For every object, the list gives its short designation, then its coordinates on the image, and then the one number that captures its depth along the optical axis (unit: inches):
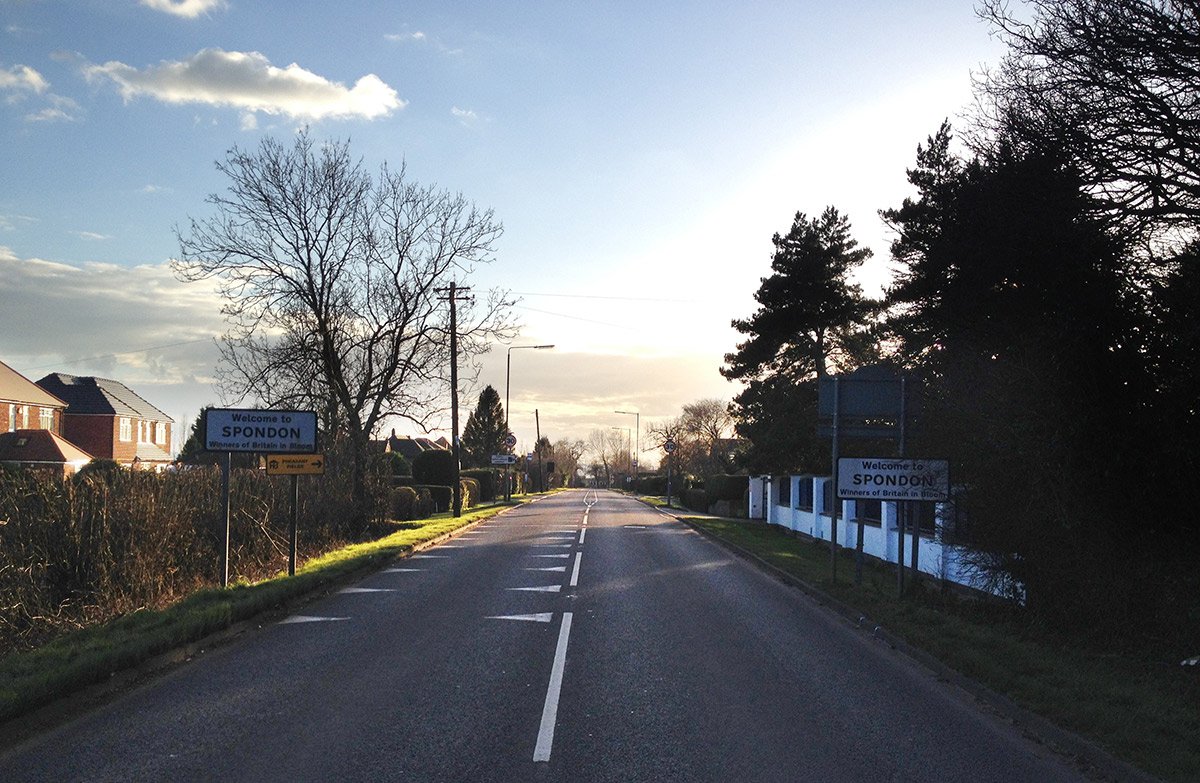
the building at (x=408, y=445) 4734.0
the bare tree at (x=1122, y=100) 397.4
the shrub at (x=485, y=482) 2394.7
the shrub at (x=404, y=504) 1366.9
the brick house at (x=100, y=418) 2437.3
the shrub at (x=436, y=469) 1846.7
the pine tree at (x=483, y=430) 3882.9
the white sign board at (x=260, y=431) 605.6
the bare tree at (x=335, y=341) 1044.5
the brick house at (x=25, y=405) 1985.7
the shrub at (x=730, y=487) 1988.2
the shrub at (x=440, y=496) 1707.9
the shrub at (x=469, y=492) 1864.7
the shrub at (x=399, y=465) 2272.3
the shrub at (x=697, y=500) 2148.0
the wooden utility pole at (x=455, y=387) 1235.4
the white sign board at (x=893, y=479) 533.6
